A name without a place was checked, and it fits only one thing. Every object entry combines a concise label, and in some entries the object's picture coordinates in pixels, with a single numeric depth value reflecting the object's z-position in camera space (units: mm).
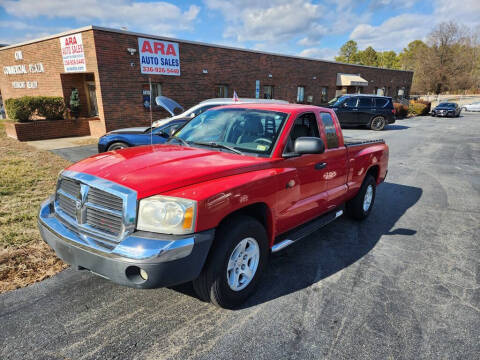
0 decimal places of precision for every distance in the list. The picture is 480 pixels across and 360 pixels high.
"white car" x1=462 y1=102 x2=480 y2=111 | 40297
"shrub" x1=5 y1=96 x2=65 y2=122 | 12078
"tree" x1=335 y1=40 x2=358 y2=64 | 77750
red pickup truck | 2264
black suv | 18188
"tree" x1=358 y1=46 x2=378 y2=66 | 68562
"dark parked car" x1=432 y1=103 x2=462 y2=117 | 29272
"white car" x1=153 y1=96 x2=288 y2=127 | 8680
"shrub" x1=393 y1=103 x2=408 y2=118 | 27328
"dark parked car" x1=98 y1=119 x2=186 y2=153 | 6879
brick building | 12875
